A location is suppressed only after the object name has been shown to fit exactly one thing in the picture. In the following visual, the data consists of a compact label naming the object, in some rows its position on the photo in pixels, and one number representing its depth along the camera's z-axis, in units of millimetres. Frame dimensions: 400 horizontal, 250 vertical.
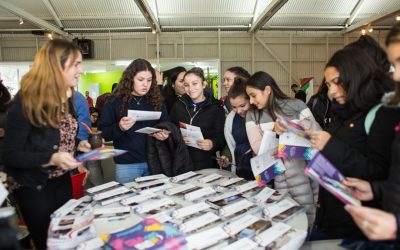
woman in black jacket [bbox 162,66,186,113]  3499
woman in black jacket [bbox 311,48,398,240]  1179
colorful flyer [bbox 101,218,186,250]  1087
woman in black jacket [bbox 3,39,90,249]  1440
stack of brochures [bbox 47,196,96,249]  1188
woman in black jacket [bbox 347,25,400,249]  896
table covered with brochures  1181
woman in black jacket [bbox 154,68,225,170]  2492
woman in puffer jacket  1948
